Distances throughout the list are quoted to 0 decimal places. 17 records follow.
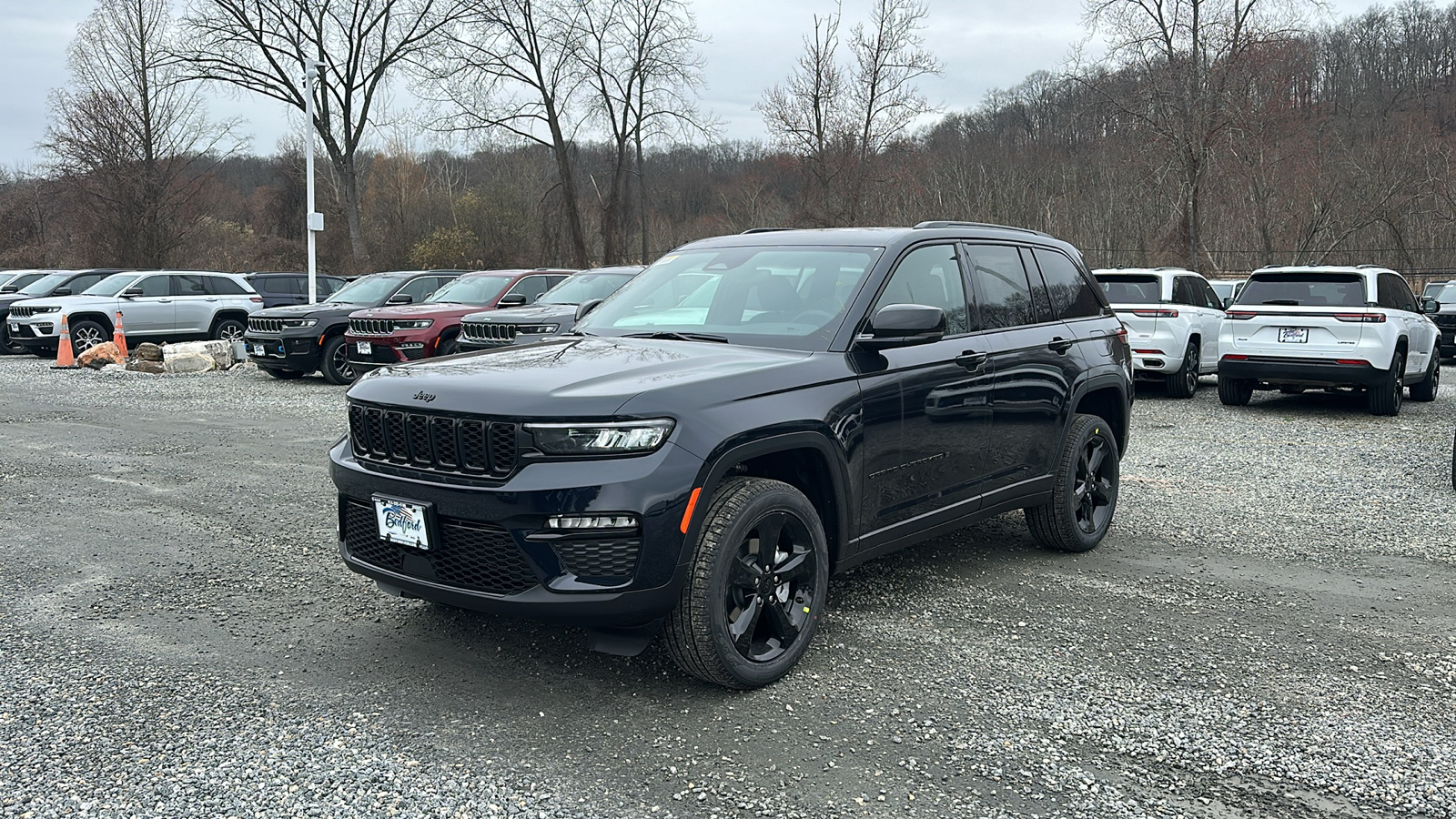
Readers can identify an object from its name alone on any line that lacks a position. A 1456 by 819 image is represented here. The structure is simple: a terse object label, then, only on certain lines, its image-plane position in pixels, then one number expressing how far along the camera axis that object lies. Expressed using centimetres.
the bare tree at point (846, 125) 2998
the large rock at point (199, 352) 1792
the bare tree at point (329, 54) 3706
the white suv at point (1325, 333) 1195
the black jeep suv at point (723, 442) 364
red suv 1453
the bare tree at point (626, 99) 3634
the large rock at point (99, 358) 1845
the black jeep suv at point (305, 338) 1577
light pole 2316
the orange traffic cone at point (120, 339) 1886
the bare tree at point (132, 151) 3653
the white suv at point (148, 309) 2009
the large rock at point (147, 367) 1781
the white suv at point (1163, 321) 1406
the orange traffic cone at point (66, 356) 1878
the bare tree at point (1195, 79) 2467
